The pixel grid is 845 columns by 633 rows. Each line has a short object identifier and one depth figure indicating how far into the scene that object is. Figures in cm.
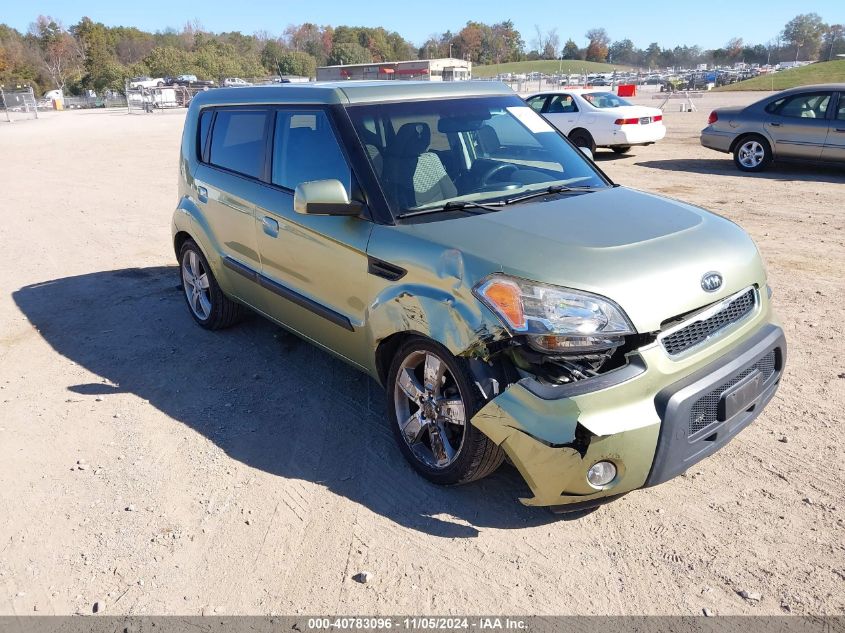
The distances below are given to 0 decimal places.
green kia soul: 281
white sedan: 1503
